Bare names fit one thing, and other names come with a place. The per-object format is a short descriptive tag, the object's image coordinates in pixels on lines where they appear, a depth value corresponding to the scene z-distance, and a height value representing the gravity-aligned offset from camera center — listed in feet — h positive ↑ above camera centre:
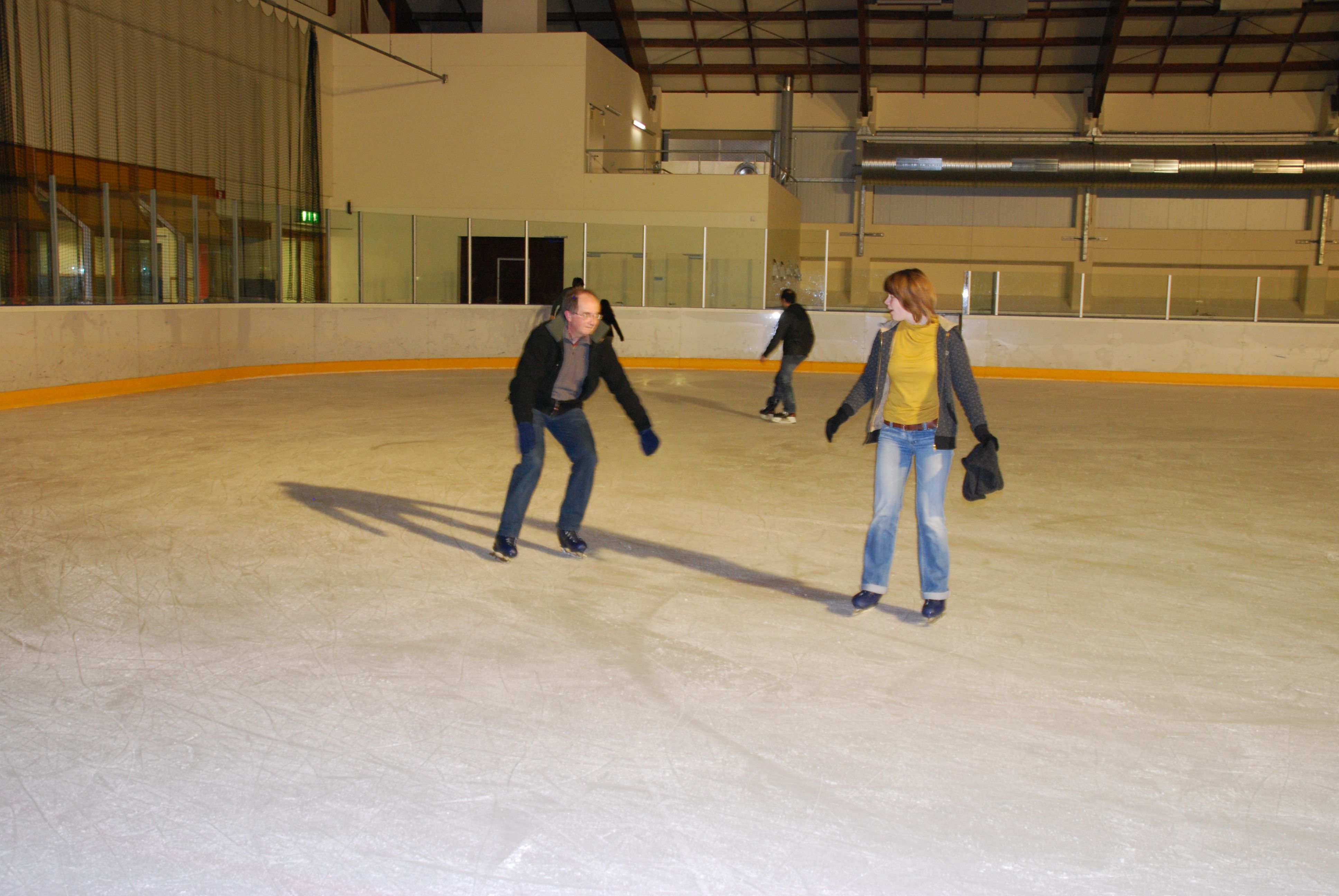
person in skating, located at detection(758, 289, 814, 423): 37.76 -1.15
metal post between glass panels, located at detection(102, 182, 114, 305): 41.86 +1.93
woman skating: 14.82 -1.28
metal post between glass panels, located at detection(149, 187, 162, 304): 44.60 +2.03
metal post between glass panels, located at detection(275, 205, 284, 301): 53.36 +2.03
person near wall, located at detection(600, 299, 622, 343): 47.39 -0.42
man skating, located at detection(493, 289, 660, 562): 17.74 -1.57
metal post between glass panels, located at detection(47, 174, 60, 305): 39.50 +1.34
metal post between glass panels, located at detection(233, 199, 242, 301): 50.57 +2.02
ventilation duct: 87.30 +11.99
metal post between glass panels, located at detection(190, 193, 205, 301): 47.29 +2.40
